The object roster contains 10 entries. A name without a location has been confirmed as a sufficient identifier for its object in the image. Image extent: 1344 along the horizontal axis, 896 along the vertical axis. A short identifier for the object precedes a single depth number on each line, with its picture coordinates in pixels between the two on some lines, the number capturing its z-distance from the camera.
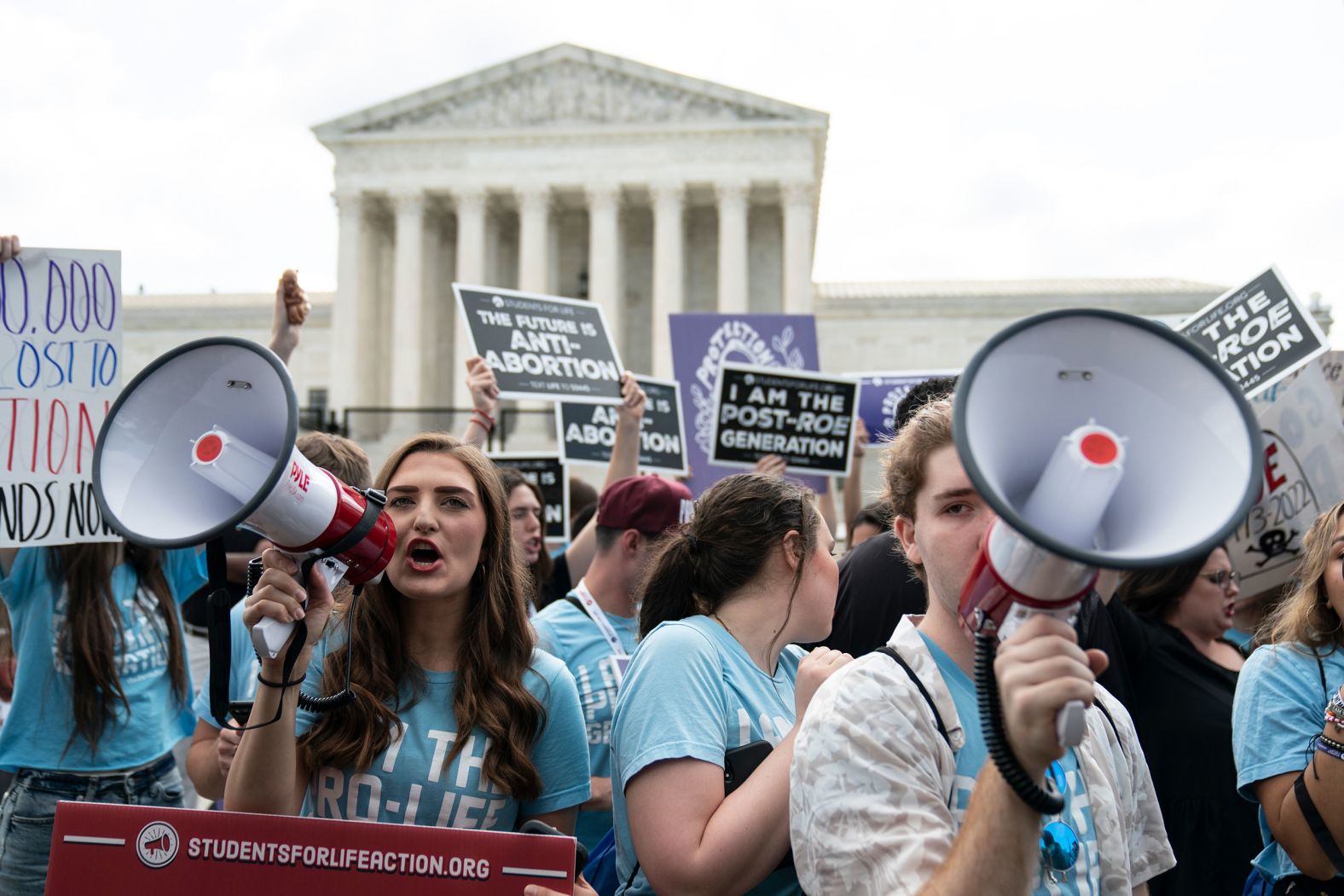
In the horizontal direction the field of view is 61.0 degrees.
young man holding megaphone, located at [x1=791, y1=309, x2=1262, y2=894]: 1.42
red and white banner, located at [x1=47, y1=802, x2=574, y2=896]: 2.19
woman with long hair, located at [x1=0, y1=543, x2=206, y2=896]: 3.65
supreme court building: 42.69
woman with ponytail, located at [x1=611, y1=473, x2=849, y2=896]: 2.29
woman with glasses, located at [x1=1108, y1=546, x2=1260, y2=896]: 3.92
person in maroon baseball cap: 3.97
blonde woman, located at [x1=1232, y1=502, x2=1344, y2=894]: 2.66
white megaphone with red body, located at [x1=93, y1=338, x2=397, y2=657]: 2.05
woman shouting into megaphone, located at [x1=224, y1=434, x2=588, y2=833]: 2.59
